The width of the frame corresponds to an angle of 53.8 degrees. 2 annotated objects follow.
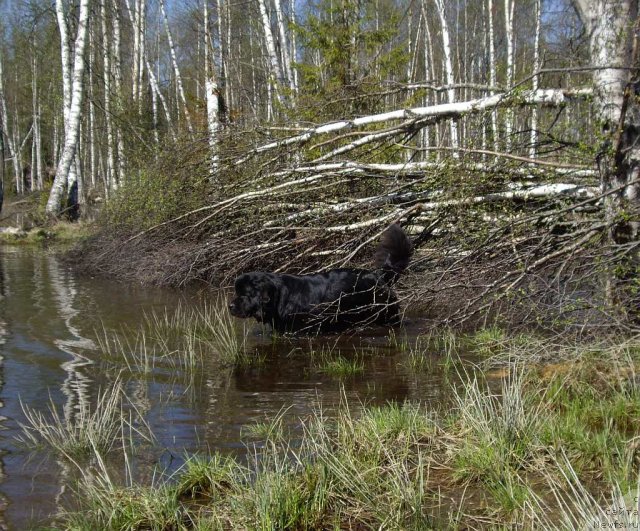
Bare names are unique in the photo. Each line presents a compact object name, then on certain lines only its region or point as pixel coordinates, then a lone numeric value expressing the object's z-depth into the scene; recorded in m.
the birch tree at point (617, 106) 5.62
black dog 7.50
